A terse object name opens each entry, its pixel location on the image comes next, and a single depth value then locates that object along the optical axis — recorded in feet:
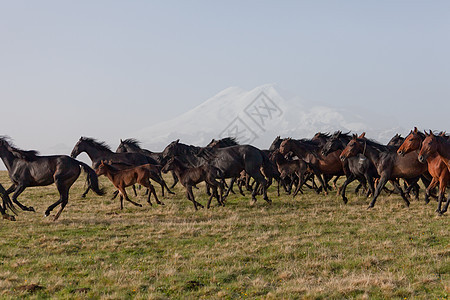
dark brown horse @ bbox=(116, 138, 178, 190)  64.13
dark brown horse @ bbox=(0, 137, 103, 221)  39.93
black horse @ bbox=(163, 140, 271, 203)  49.14
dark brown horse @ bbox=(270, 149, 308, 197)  53.06
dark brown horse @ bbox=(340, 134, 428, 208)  43.57
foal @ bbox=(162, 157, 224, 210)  45.80
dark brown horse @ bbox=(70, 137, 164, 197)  55.31
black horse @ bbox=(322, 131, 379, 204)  46.83
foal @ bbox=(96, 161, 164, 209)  46.55
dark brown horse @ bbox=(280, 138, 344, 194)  53.47
